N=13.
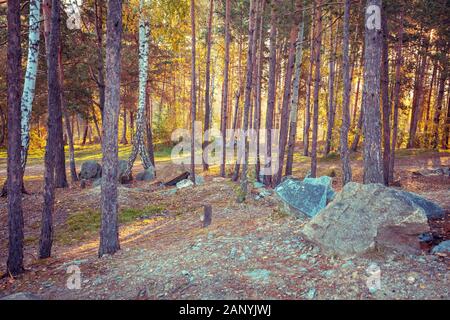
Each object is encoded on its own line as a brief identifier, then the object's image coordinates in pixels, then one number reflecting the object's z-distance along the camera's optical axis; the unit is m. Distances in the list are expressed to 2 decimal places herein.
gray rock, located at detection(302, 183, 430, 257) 5.68
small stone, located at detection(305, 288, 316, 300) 4.89
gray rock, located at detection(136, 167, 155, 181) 18.75
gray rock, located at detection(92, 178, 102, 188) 16.11
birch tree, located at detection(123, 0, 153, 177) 16.42
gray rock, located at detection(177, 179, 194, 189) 16.41
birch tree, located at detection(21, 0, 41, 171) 12.02
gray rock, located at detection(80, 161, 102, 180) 18.83
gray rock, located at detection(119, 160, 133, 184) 17.80
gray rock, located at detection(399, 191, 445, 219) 7.34
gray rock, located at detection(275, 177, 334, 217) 8.28
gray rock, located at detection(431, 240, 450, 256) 5.55
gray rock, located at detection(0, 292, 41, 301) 5.46
